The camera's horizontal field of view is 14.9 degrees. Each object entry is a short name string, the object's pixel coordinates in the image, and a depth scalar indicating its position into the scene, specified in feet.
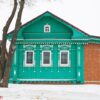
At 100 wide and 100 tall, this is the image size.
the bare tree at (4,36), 78.54
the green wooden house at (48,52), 103.71
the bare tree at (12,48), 78.48
